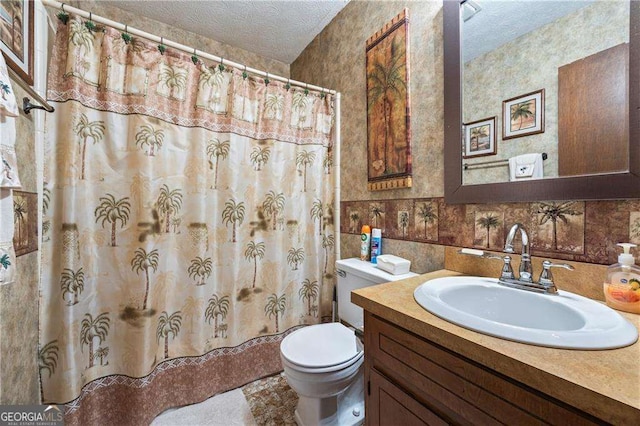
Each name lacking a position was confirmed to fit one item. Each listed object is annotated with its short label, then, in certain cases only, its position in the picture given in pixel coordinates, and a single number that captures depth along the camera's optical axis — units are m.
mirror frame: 0.72
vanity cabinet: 0.47
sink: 0.52
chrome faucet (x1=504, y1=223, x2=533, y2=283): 0.84
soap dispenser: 0.67
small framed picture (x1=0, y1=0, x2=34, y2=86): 0.81
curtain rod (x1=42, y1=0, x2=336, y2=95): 1.11
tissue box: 1.23
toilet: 1.09
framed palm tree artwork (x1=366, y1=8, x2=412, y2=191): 1.33
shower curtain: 1.15
